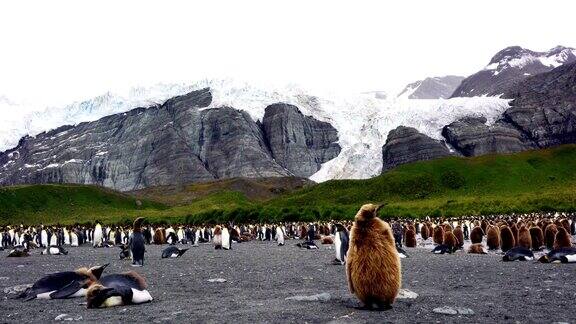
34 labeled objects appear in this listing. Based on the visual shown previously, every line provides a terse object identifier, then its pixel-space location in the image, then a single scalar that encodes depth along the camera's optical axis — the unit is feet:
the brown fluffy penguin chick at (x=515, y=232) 61.06
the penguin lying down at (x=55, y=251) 77.46
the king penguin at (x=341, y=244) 44.19
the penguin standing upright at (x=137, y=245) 48.96
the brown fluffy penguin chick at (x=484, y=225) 93.38
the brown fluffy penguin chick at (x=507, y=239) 58.39
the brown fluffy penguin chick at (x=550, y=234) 59.88
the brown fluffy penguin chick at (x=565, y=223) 75.02
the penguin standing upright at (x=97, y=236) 100.63
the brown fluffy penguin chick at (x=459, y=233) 74.16
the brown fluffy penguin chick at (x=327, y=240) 93.98
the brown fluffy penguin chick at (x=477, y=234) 67.10
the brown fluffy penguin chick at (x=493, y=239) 63.42
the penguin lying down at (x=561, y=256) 40.96
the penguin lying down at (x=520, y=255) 45.88
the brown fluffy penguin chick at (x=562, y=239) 50.21
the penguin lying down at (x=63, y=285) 27.91
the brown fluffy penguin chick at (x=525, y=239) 56.29
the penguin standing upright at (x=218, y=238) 83.76
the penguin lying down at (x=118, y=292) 24.31
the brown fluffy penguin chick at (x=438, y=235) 75.15
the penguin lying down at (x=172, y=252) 63.57
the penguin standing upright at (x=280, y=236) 93.63
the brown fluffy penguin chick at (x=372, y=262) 21.70
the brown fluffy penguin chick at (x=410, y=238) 76.08
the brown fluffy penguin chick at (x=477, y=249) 57.67
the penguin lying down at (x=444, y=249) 59.93
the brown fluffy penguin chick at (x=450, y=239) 63.70
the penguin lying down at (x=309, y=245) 77.25
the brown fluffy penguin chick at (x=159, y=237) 108.38
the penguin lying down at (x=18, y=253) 70.95
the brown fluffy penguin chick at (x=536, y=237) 58.80
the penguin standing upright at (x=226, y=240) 81.92
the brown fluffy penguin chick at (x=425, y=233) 98.74
